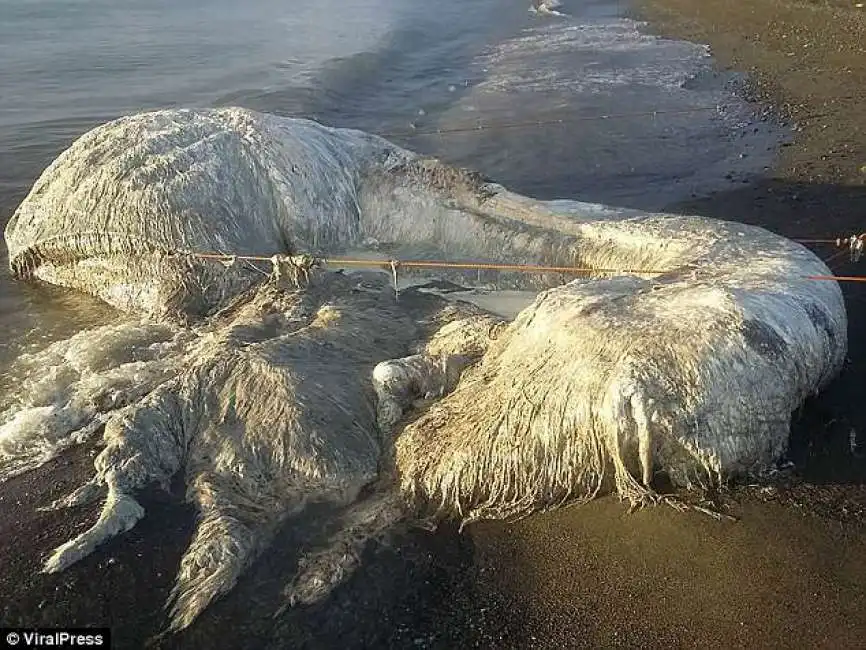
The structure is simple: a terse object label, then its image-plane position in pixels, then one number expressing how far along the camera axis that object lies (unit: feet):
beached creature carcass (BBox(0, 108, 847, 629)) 13.91
